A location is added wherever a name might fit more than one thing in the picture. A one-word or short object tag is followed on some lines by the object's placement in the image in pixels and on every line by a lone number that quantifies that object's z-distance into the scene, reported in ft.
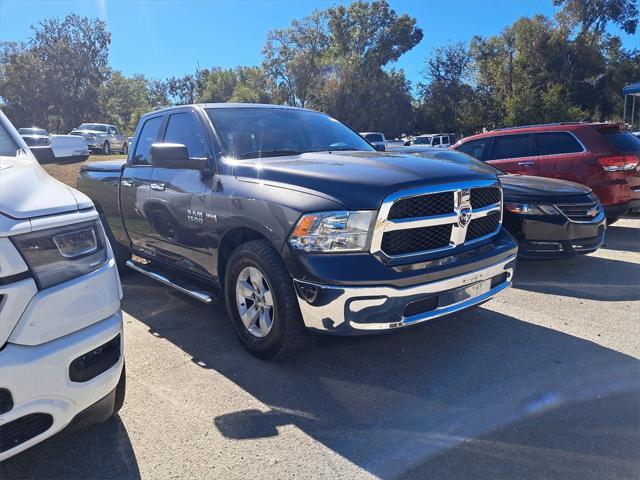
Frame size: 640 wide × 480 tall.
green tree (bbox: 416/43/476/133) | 129.90
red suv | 23.29
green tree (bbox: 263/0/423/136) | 138.62
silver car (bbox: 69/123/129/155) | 89.15
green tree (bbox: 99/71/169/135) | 223.92
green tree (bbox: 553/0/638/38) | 119.85
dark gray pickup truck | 9.48
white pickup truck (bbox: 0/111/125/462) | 6.21
